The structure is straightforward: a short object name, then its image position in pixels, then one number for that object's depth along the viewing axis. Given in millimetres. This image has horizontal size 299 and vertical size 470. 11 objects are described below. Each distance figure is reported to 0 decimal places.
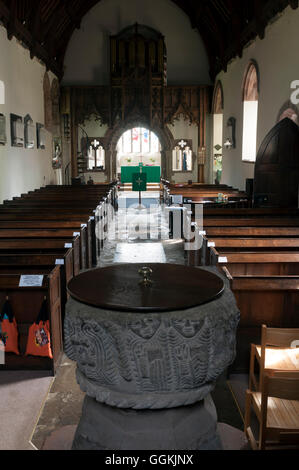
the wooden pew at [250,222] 6518
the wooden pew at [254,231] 5961
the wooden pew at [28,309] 3781
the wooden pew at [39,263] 4305
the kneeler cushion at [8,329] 3777
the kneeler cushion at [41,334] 3746
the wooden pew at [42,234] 5836
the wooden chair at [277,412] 2209
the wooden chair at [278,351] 2826
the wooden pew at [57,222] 6527
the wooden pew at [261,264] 4664
